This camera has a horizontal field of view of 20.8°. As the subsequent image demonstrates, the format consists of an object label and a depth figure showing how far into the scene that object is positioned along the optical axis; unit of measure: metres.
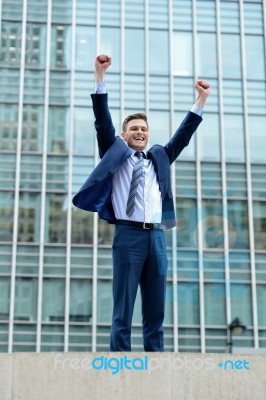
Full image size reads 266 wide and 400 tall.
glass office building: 27.53
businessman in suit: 6.62
